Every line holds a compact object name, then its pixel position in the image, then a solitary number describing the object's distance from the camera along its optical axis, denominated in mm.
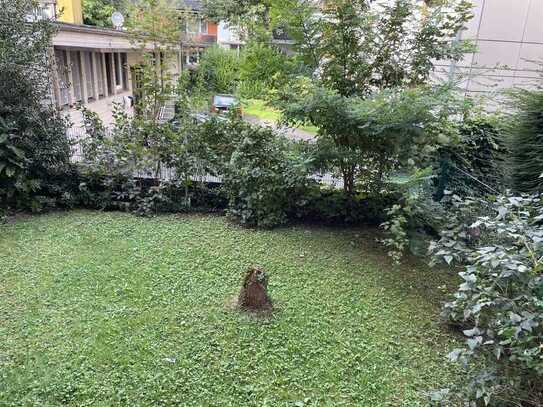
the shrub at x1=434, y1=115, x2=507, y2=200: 4562
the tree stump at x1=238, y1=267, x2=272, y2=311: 2926
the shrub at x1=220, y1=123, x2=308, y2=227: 4543
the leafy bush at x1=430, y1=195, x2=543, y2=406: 1869
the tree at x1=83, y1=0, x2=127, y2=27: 13984
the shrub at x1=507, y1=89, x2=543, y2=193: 3766
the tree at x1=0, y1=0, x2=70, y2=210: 4449
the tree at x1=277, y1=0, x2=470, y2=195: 3984
